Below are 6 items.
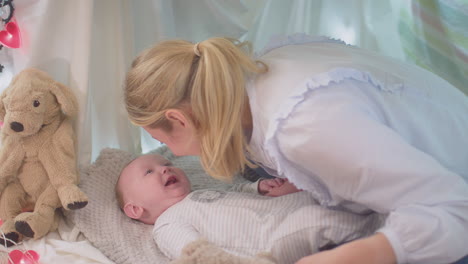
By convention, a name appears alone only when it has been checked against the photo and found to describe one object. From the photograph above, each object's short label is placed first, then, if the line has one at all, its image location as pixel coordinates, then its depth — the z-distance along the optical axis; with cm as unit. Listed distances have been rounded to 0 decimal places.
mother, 98
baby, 121
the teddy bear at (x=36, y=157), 137
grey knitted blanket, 139
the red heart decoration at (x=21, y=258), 133
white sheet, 133
